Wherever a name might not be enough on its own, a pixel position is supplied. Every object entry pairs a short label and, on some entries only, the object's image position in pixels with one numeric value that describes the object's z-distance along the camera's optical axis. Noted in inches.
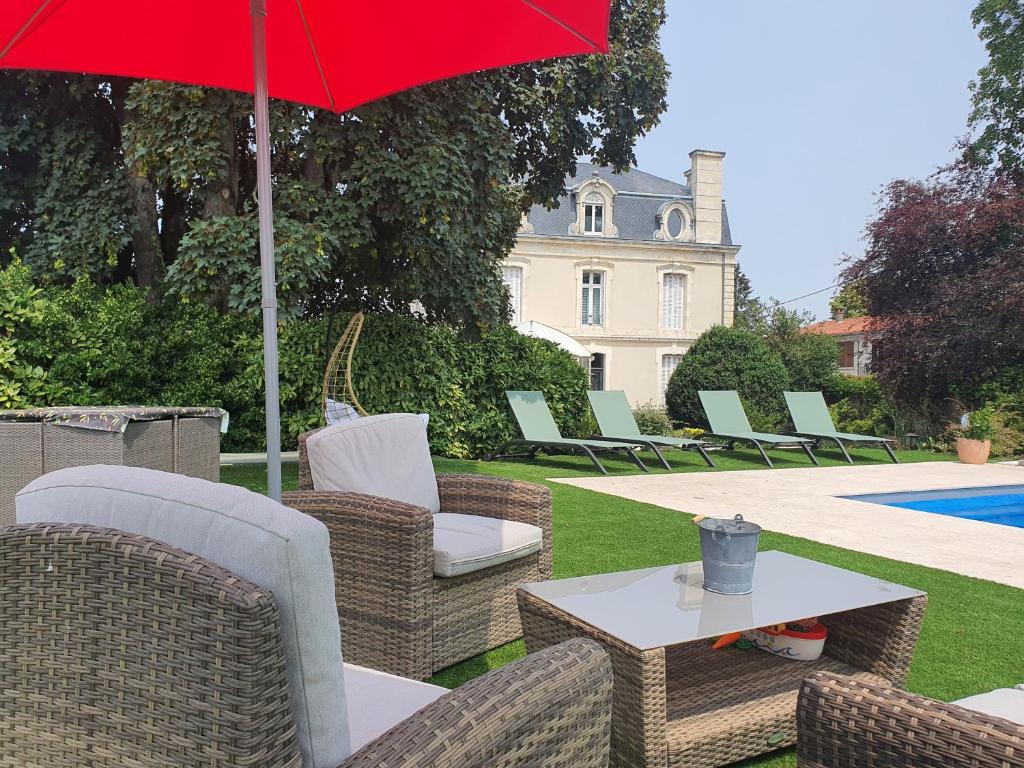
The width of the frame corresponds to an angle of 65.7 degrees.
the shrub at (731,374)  579.5
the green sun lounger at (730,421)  393.1
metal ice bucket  90.0
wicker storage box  147.3
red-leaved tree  568.1
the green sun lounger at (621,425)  365.1
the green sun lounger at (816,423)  416.2
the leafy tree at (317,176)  264.1
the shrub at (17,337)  243.0
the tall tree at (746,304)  1342.3
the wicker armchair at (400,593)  100.9
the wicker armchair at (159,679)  39.5
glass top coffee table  75.3
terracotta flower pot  434.3
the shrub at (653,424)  532.7
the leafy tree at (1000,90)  749.9
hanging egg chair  291.7
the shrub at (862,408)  611.8
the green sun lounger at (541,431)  347.9
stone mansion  932.0
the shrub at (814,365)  767.7
